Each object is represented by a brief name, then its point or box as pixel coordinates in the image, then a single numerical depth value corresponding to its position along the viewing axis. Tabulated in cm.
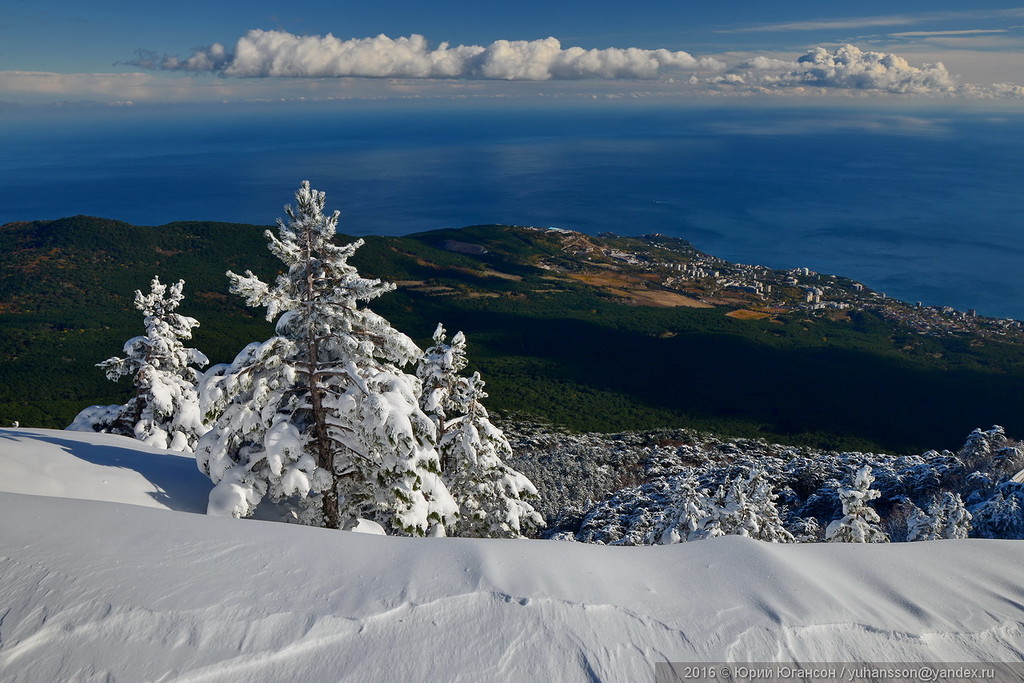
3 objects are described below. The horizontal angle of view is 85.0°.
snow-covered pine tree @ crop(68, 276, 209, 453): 1938
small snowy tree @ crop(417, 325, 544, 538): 1361
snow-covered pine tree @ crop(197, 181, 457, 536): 900
